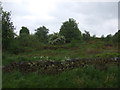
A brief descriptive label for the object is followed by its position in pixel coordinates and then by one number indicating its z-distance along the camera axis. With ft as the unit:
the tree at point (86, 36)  93.78
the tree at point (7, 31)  33.60
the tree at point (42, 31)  113.05
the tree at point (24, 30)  94.34
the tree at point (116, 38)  51.98
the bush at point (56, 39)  76.65
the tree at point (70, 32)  89.72
